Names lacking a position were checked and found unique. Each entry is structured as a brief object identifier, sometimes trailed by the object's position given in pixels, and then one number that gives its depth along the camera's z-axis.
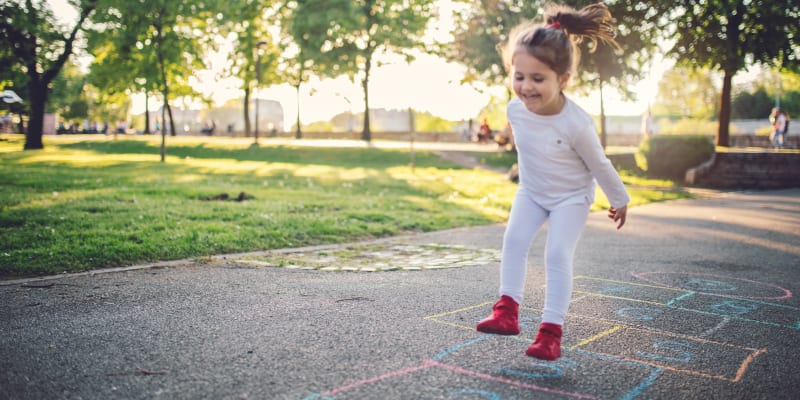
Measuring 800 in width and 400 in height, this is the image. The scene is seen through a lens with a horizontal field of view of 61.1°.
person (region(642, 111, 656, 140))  29.99
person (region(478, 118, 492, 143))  35.02
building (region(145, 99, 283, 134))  118.12
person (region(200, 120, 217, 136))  59.26
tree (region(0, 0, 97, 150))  29.77
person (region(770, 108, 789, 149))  28.20
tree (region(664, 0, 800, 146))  24.66
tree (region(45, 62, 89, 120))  56.65
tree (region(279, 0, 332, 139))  37.38
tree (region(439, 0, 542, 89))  31.56
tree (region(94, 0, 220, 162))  23.44
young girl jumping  3.59
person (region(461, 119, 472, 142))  50.81
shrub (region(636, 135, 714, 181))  21.64
